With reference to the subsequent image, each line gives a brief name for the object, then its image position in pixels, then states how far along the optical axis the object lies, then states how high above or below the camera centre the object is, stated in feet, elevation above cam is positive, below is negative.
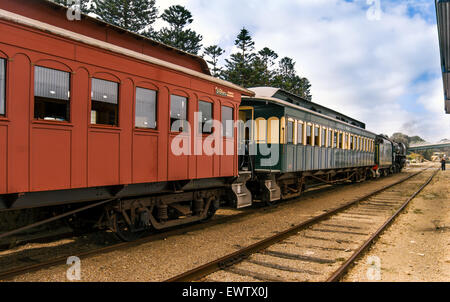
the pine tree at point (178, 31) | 95.61 +35.98
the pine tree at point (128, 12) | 81.51 +36.59
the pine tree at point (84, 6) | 74.13 +33.47
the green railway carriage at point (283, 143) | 36.83 +1.75
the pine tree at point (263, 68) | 116.47 +32.97
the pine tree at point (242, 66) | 115.75 +32.64
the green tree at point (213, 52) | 120.98 +37.45
